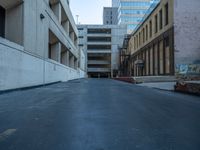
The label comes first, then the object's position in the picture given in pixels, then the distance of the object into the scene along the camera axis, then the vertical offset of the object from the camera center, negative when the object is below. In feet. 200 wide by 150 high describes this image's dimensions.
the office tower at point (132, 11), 305.73 +95.21
